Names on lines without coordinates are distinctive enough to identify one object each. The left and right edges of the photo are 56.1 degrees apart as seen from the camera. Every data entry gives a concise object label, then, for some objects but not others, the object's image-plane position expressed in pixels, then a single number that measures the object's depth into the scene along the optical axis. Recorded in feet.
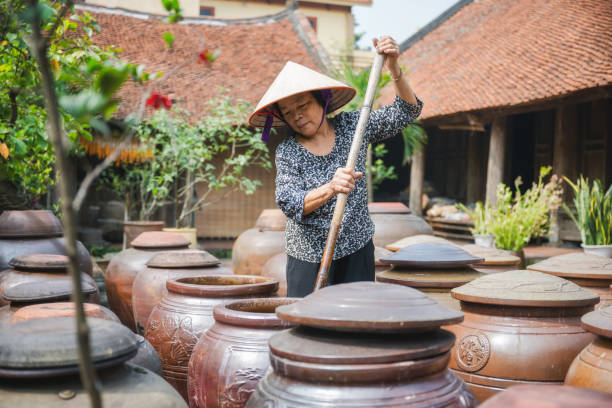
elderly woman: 8.47
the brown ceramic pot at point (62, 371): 4.54
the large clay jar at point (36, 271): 11.66
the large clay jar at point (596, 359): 5.89
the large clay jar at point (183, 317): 8.65
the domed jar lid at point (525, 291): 7.15
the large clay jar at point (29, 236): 14.23
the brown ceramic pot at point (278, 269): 14.05
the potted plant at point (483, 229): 22.70
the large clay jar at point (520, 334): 7.08
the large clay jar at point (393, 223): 17.15
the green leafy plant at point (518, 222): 21.34
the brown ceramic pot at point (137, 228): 23.95
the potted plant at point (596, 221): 20.51
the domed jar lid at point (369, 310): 4.65
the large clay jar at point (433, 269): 9.01
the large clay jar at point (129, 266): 14.70
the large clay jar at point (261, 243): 18.28
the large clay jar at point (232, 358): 6.55
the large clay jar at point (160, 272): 11.89
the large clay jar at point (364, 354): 4.53
